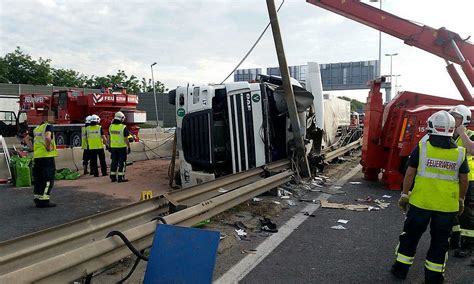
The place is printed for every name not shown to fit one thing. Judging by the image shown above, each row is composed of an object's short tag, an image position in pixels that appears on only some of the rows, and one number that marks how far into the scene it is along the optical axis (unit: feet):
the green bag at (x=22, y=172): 29.81
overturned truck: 24.59
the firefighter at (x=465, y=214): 14.74
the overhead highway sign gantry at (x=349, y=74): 141.49
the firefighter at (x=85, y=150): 36.22
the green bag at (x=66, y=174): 34.19
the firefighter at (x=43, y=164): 23.09
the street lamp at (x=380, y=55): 114.11
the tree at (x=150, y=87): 199.62
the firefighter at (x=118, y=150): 32.30
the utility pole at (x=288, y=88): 26.03
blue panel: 8.80
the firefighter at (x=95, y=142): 35.68
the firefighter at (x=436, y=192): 12.10
